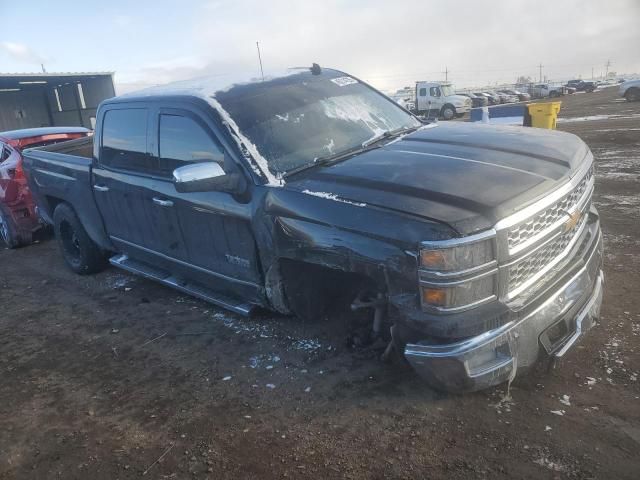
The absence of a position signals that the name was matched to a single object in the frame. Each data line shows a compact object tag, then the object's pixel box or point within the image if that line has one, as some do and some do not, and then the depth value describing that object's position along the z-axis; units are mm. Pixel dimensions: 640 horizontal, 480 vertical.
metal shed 26225
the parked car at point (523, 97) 46400
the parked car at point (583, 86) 54834
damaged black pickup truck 2396
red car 6664
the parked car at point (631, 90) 26266
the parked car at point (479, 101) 39588
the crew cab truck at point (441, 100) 29172
